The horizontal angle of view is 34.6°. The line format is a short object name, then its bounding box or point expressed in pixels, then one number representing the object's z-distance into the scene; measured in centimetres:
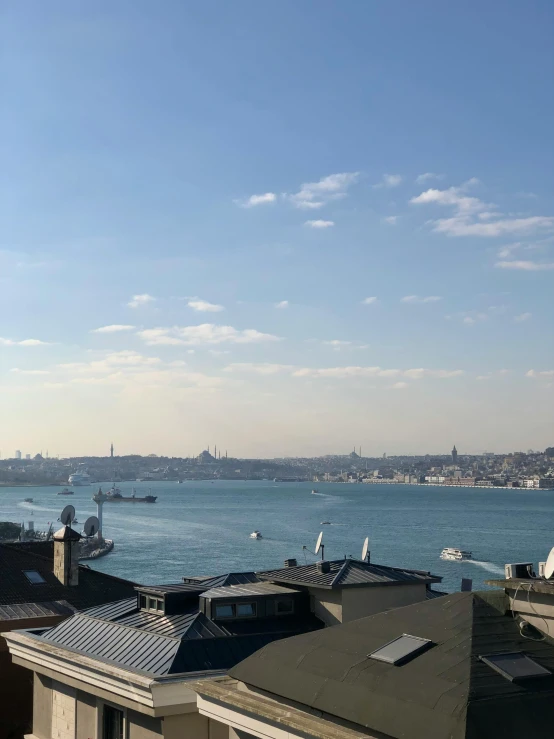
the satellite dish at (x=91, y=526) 2975
